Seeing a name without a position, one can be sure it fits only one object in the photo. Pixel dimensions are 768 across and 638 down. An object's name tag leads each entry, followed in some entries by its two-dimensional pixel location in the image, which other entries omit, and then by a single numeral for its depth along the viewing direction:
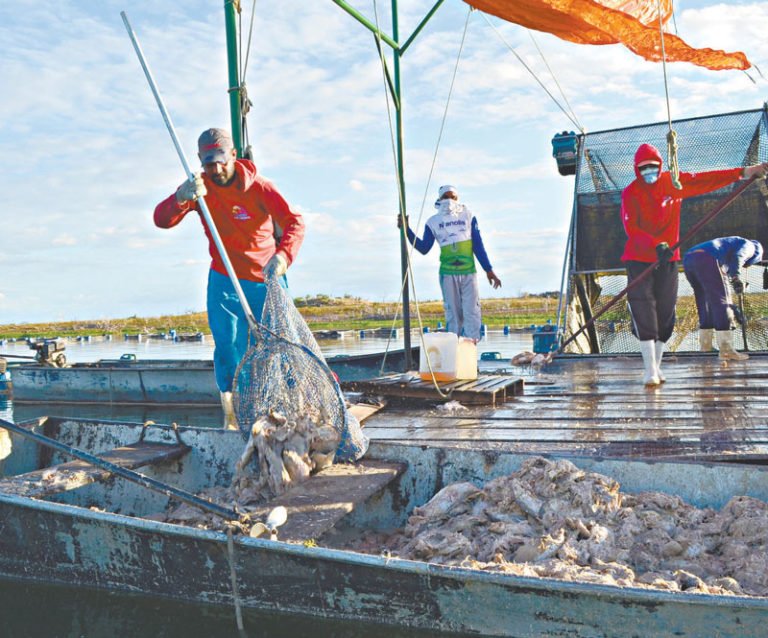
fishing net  4.48
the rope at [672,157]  6.06
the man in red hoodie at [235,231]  5.39
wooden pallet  6.43
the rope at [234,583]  3.27
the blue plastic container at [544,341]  11.44
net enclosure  11.64
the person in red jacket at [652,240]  6.43
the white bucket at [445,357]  6.82
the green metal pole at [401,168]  8.57
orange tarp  8.35
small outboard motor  15.23
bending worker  8.68
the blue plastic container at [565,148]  13.09
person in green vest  8.99
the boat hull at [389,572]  2.60
